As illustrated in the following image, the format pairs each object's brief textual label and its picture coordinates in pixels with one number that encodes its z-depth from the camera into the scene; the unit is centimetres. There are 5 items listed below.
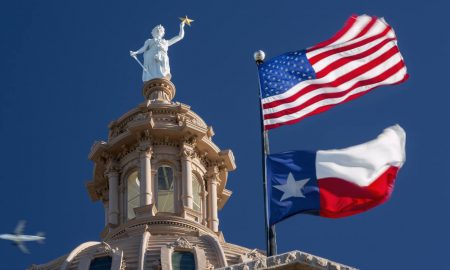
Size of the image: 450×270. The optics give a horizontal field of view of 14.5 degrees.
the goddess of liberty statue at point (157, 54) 9088
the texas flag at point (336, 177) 4844
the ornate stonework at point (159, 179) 8000
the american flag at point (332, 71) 5141
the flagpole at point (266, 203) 4806
